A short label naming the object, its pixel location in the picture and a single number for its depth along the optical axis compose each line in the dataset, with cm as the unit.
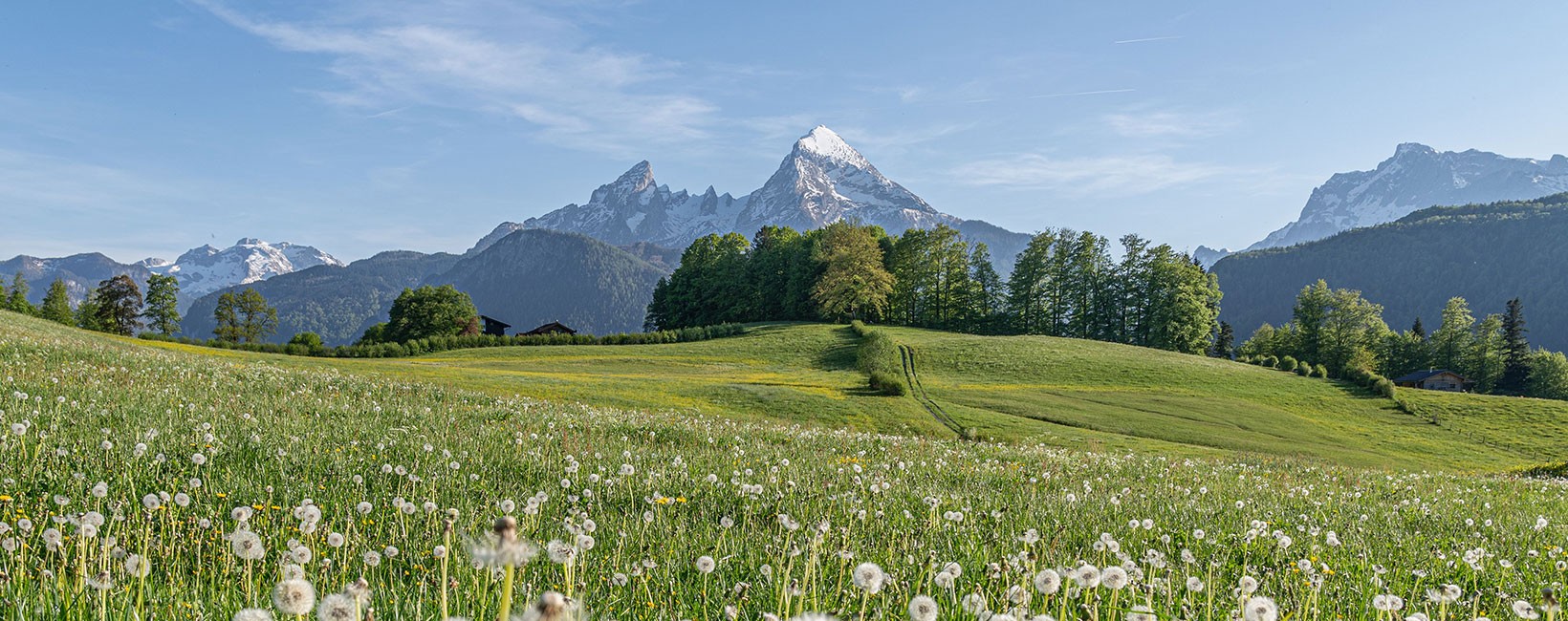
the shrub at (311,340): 6956
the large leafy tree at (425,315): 9869
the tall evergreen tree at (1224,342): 11076
